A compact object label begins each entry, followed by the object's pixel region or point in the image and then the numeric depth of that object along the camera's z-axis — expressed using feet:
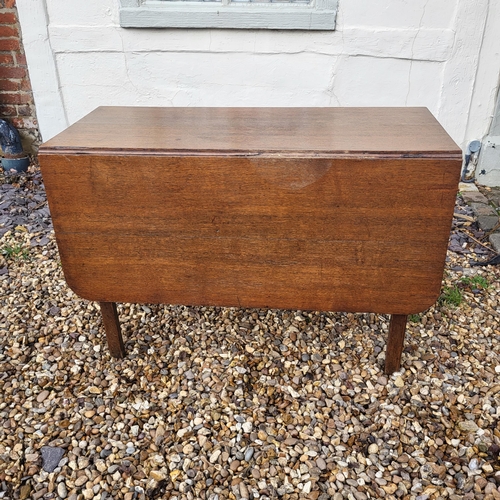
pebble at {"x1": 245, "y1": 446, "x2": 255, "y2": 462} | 5.47
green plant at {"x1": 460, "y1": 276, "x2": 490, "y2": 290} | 8.28
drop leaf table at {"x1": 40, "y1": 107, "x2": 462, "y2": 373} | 5.14
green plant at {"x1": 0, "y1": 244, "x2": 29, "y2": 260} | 9.36
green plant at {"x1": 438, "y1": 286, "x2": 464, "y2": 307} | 7.82
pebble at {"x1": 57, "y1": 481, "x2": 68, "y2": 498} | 5.10
